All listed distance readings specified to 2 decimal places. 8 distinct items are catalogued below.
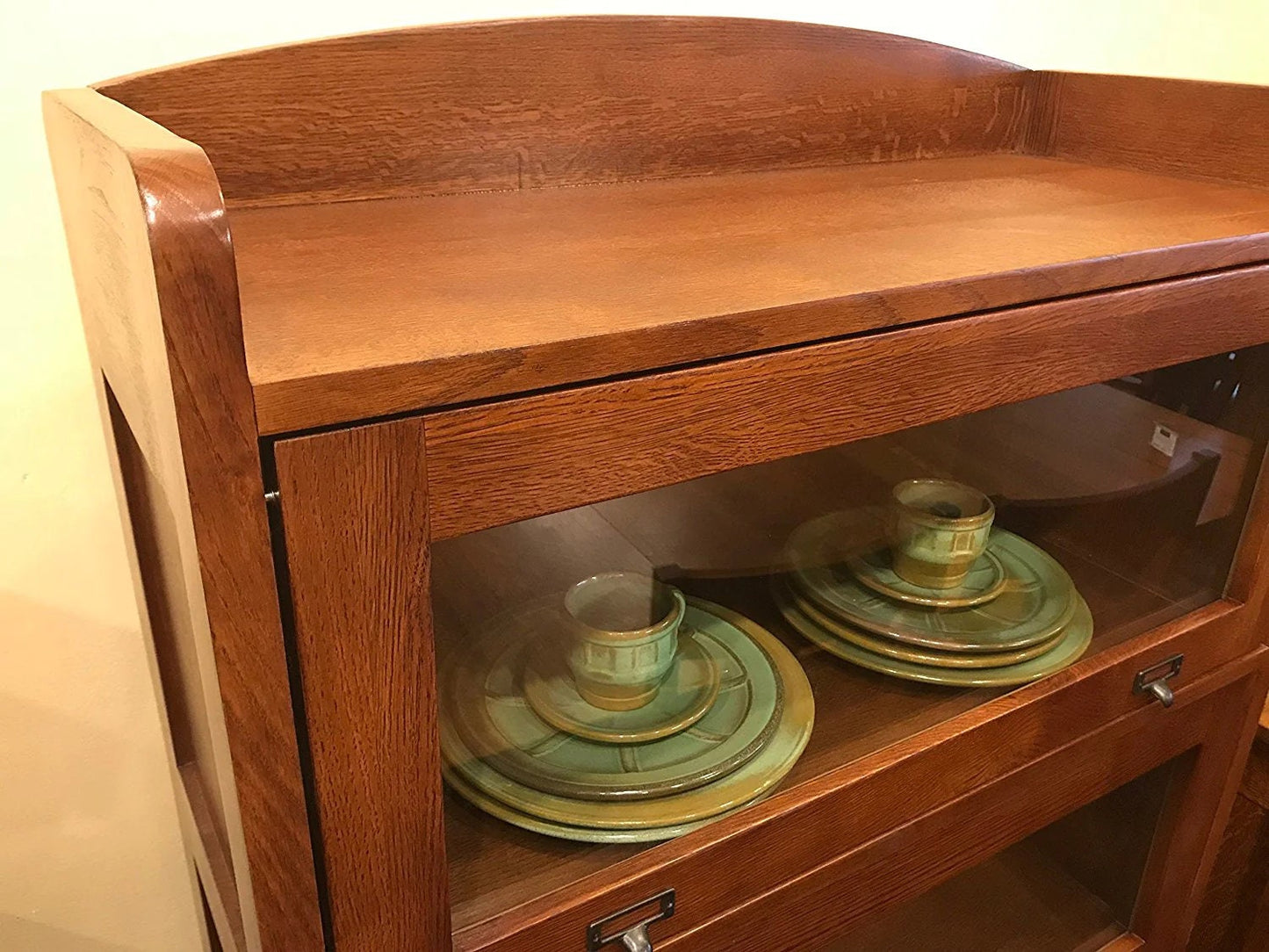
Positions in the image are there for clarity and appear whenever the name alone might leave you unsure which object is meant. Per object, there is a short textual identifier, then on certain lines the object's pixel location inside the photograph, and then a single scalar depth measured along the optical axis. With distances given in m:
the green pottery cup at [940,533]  0.65
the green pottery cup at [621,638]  0.55
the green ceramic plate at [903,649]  0.64
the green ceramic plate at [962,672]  0.63
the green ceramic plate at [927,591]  0.68
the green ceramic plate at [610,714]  0.54
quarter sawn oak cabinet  0.36
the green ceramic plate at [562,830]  0.50
